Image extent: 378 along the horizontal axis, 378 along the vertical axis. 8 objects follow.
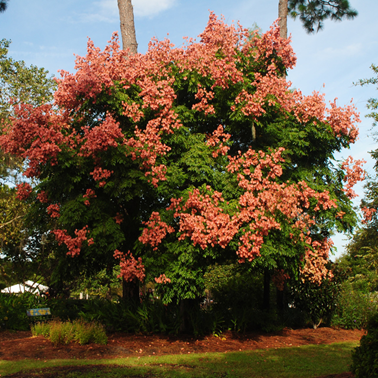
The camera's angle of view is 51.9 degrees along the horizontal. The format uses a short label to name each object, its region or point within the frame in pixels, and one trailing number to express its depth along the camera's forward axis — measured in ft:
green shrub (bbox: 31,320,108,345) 37.42
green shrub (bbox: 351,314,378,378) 20.49
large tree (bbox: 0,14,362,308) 38.01
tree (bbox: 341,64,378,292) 87.89
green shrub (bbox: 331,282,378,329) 54.85
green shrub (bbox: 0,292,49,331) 48.34
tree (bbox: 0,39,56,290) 71.56
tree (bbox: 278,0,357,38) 73.16
